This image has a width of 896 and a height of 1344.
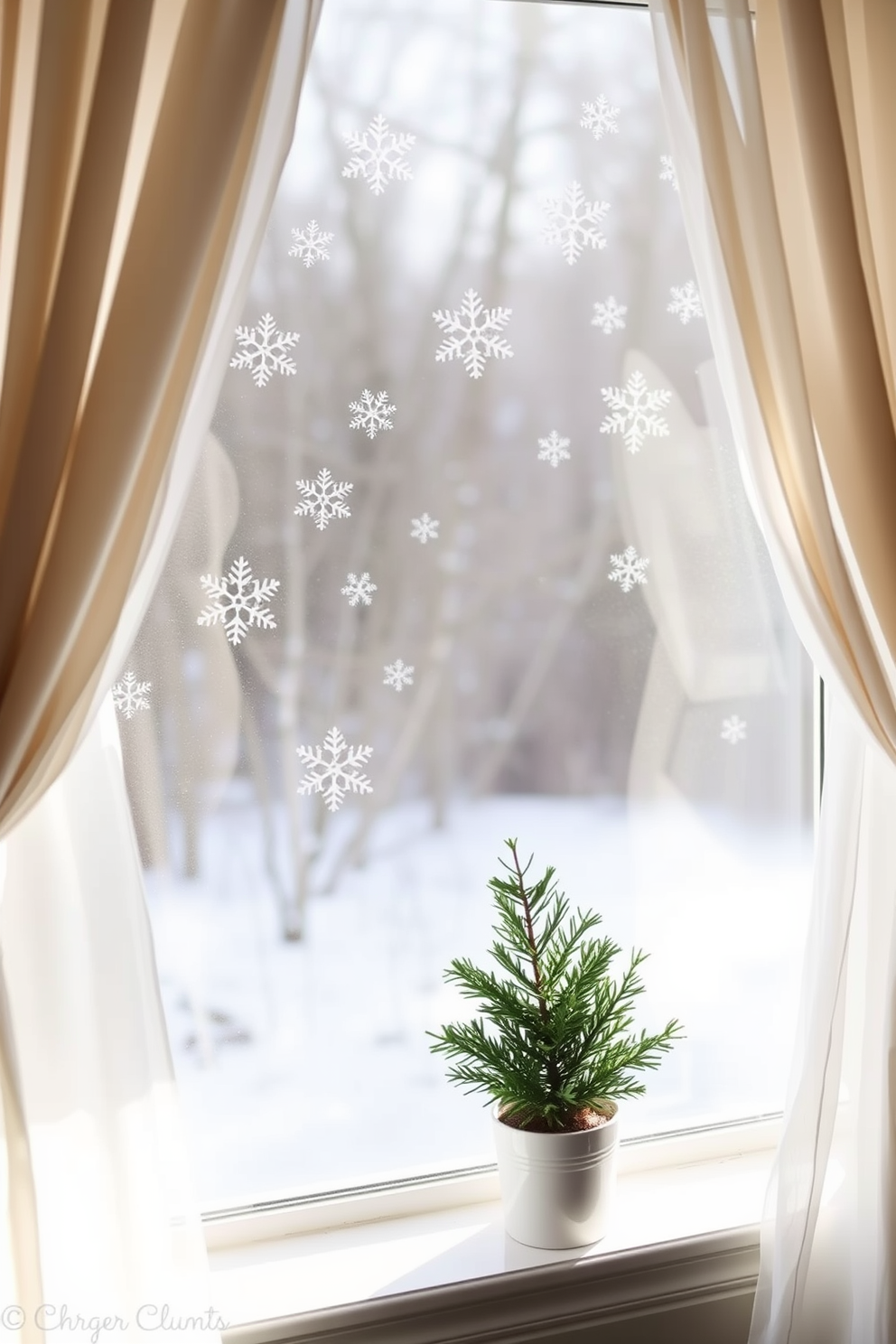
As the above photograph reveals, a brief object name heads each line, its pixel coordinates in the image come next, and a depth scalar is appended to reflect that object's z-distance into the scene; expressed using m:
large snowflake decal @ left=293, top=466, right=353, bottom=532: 1.44
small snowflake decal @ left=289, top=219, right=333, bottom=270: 1.41
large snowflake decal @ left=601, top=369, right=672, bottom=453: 1.54
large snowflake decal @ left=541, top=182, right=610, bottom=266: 1.50
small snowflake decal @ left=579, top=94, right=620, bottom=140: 1.50
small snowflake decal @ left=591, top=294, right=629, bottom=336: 1.53
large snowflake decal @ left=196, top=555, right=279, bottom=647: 1.41
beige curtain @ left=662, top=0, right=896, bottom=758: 1.32
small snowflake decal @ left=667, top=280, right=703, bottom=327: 1.55
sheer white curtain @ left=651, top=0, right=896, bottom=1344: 1.32
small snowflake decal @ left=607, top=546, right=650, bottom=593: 1.56
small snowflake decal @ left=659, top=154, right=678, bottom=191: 1.52
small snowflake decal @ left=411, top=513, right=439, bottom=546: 1.48
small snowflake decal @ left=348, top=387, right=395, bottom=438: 1.45
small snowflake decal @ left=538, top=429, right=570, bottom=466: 1.53
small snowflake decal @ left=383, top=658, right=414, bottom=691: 1.48
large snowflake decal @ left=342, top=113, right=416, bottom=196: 1.42
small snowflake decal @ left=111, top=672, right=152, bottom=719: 1.37
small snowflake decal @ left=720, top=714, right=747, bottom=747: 1.63
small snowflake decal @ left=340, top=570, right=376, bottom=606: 1.46
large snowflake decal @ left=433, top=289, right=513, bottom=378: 1.48
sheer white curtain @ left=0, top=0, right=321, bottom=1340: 1.18
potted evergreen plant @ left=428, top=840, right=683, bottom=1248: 1.37
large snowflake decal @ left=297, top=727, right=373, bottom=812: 1.46
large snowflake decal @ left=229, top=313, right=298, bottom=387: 1.41
